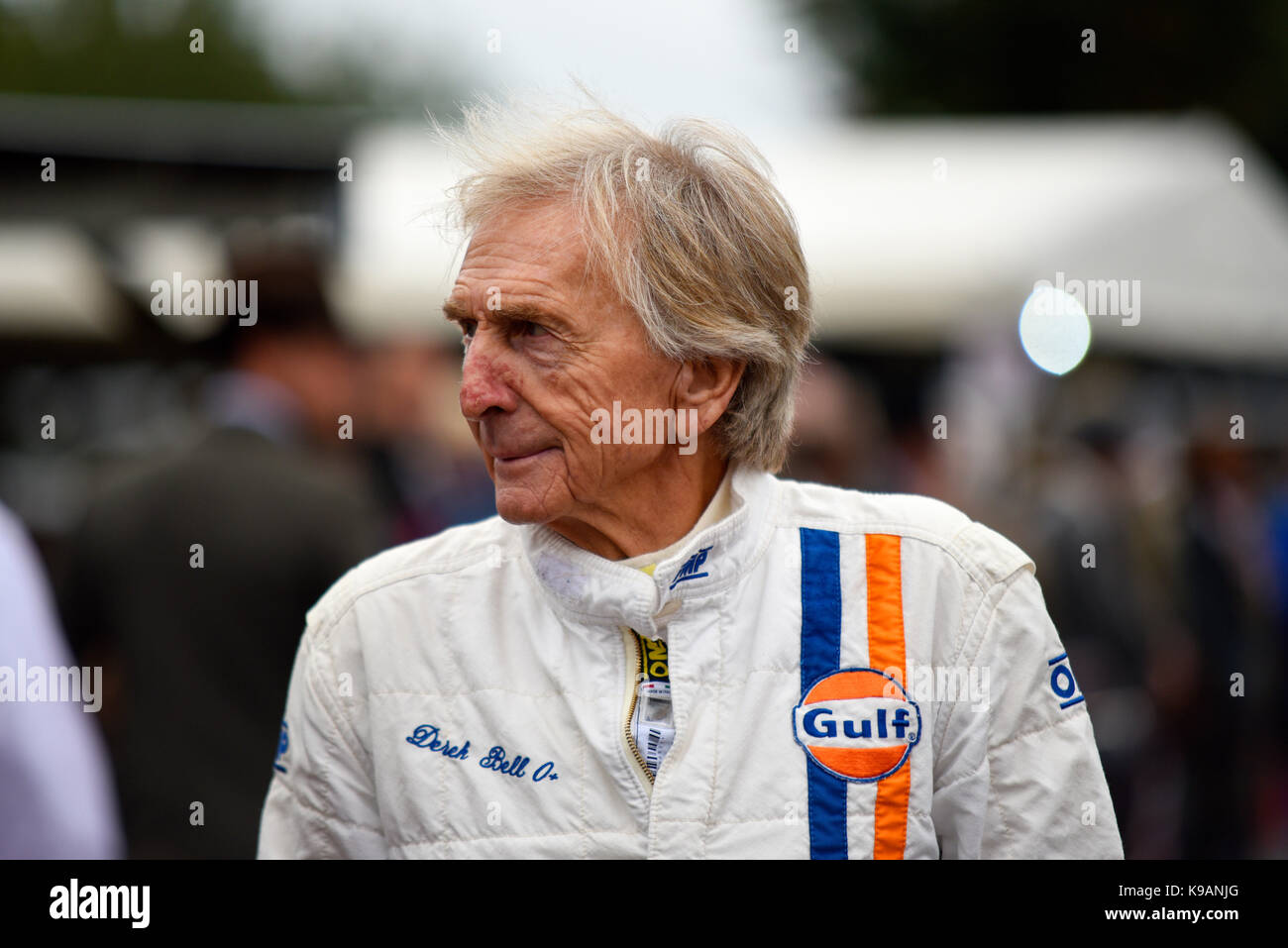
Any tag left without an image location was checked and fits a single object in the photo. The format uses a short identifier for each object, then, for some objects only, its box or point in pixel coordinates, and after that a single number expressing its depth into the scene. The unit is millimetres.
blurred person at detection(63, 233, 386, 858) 3516
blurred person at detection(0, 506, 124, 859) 2078
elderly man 2068
